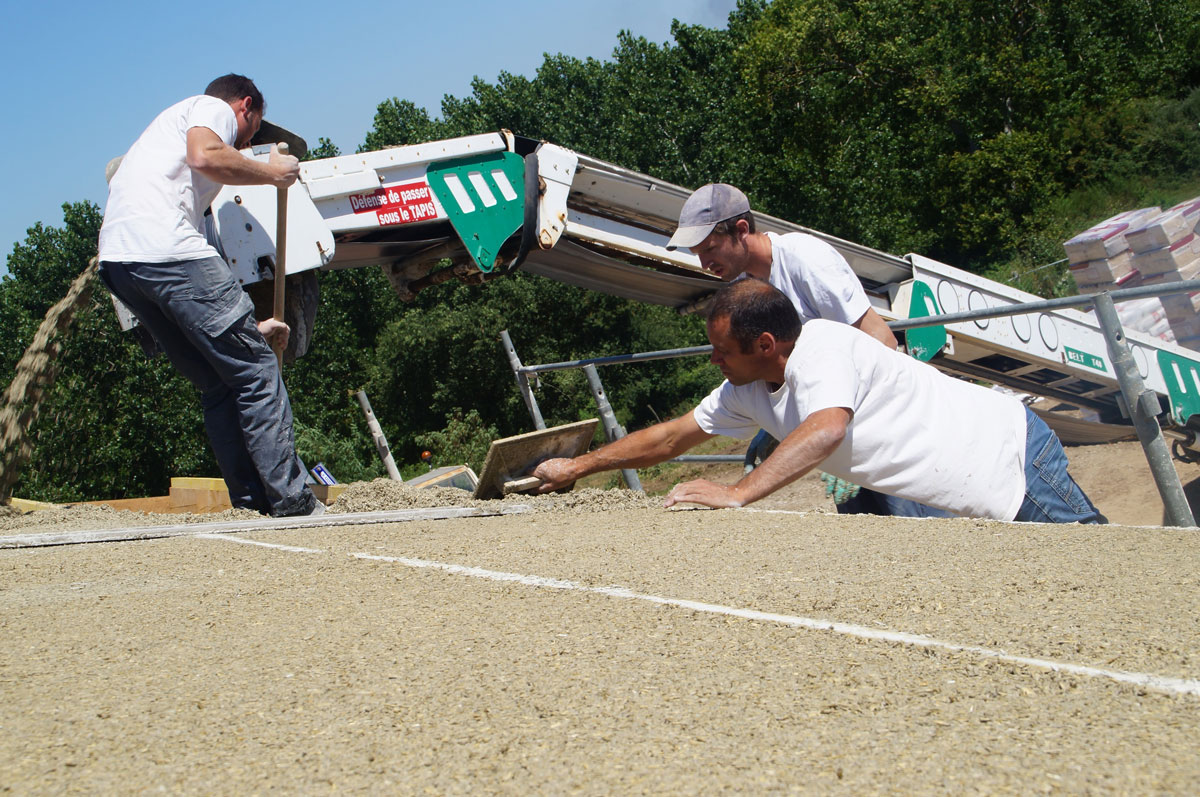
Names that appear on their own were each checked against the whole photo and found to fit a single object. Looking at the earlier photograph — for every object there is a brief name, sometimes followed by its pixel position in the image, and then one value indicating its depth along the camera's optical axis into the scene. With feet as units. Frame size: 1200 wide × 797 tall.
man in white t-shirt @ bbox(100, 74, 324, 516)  14.01
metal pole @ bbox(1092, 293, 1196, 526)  12.77
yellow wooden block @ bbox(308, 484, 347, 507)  20.77
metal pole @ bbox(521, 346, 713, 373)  19.53
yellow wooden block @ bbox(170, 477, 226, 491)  21.76
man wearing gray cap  13.07
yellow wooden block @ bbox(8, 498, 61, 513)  21.01
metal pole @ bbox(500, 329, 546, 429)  23.93
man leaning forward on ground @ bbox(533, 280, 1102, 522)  10.63
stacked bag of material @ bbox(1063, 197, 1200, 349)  31.42
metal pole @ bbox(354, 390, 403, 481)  30.40
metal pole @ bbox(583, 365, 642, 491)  21.61
